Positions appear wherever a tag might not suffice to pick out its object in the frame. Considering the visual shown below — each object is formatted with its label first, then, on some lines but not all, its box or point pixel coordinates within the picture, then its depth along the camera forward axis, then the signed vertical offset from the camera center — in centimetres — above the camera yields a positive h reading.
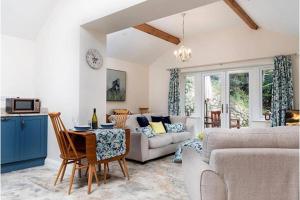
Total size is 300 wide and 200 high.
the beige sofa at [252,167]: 152 -44
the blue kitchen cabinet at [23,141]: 341 -63
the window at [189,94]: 705 +25
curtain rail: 577 +109
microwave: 354 -5
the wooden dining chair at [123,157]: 303 -73
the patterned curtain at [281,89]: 518 +31
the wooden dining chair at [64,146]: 271 -55
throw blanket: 213 -44
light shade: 543 +120
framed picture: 622 +49
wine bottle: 317 -27
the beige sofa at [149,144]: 405 -80
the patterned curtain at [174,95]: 696 +23
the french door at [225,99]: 615 +10
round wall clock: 346 +69
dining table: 267 -54
